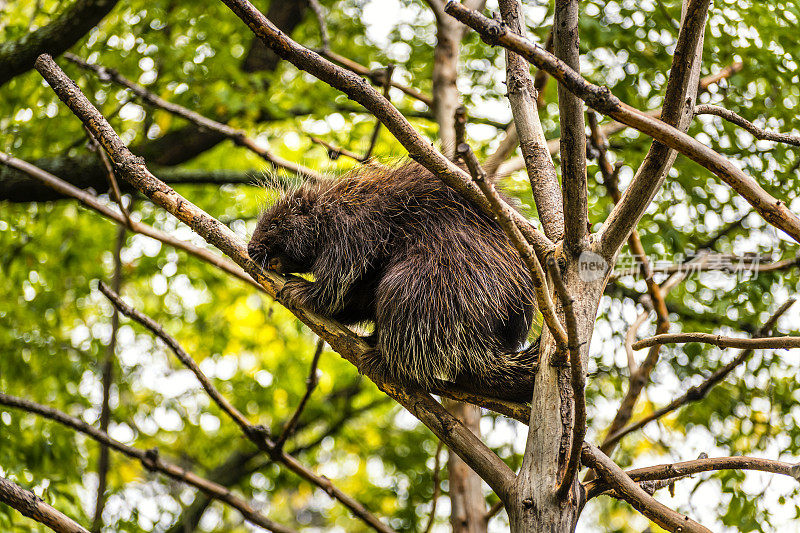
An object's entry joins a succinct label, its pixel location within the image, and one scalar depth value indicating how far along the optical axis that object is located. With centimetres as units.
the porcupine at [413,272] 443
